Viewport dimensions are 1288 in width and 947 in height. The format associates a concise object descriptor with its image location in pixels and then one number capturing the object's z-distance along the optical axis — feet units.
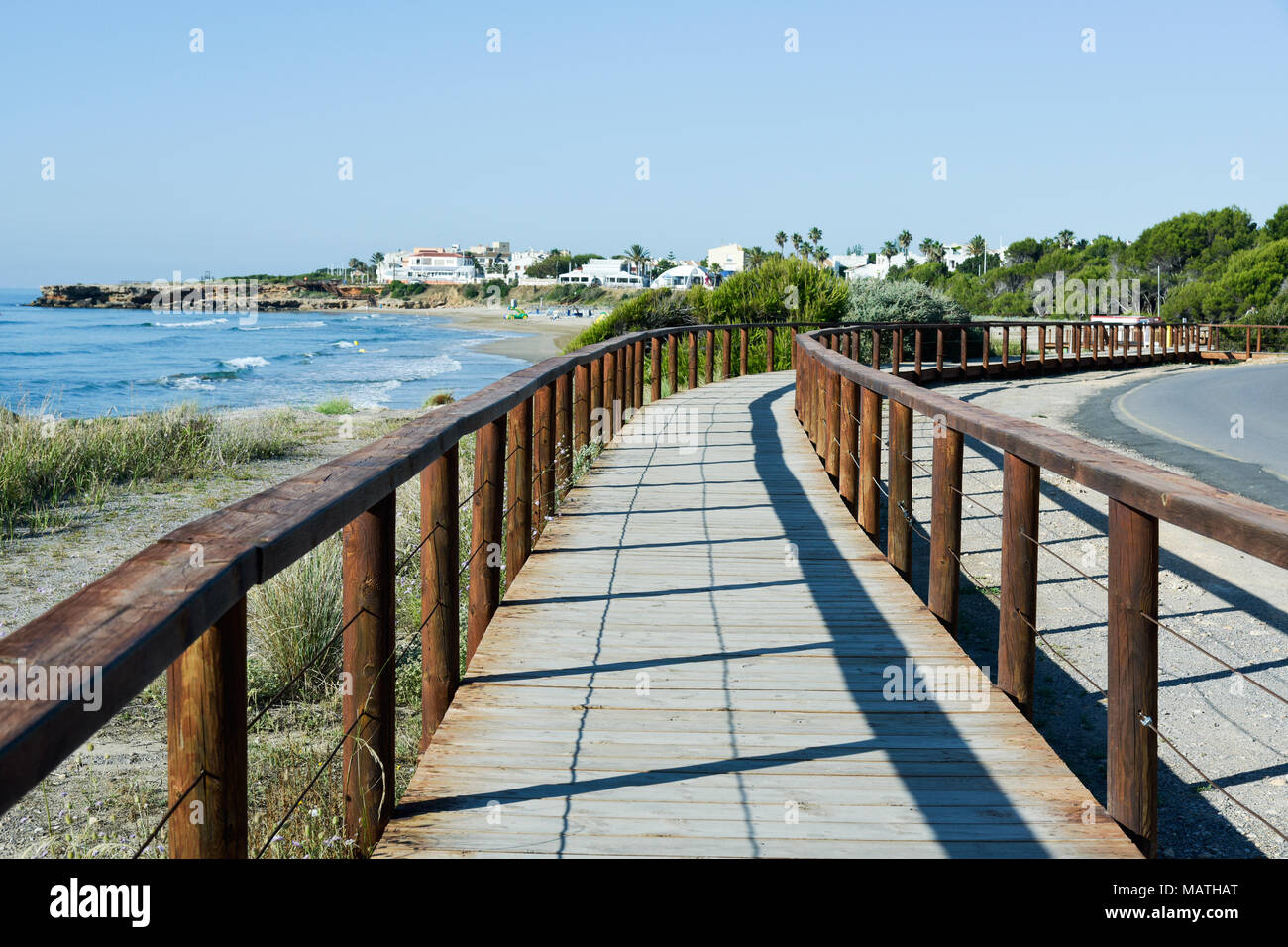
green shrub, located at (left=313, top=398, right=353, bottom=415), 95.76
